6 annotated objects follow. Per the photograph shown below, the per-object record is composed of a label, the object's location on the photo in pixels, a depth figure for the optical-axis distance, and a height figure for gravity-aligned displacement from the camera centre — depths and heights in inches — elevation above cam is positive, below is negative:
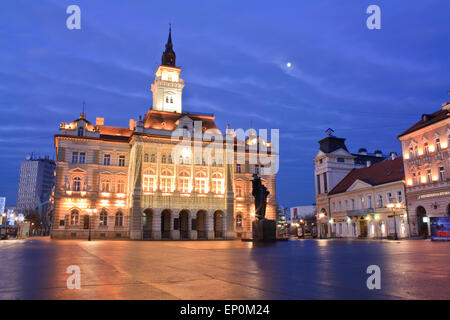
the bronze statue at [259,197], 1082.1 +81.0
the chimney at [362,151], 3057.8 +612.2
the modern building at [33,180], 7022.6 +881.6
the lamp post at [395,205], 1654.8 +83.3
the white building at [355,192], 1964.8 +192.6
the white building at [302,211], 5206.7 +179.7
